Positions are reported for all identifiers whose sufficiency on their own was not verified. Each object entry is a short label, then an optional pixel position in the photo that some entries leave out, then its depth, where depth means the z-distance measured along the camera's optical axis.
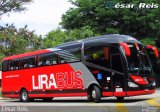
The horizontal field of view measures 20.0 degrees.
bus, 21.72
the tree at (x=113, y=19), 43.72
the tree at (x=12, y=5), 55.72
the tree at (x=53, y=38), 88.50
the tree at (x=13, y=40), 56.03
